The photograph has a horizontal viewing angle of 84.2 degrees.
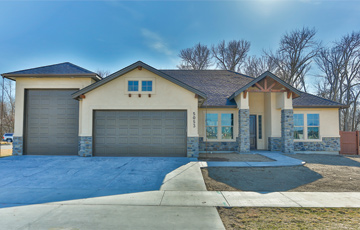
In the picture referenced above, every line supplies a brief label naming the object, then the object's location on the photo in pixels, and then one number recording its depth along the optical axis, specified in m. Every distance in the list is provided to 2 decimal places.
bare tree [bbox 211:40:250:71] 29.50
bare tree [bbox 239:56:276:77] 26.97
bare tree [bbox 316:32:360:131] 22.78
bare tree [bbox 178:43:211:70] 30.14
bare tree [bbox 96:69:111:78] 36.35
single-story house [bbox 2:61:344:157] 10.90
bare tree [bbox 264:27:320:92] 24.67
